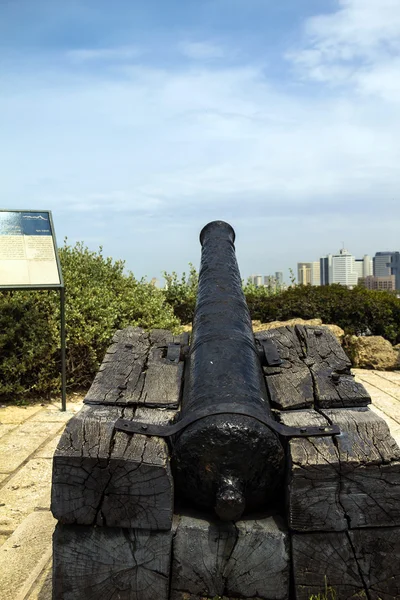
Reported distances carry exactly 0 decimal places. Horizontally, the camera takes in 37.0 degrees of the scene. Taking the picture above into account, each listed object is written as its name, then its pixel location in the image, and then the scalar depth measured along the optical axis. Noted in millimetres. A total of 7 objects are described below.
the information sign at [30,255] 6633
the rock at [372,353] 9102
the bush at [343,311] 10062
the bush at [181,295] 11136
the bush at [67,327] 7223
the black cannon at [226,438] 2449
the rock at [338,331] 9062
